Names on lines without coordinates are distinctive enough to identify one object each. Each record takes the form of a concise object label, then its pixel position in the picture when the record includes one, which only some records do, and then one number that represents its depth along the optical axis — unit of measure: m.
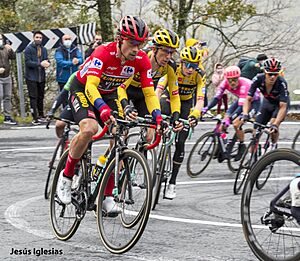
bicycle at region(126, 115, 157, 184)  9.69
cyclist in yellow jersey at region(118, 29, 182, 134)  9.84
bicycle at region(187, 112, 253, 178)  13.68
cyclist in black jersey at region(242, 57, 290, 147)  11.84
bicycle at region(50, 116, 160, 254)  7.30
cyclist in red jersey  7.88
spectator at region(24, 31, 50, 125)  19.53
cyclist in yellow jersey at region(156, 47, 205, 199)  10.91
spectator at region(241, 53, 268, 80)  19.66
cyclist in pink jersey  13.79
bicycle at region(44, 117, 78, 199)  10.61
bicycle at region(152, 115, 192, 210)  10.25
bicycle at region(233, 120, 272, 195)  11.82
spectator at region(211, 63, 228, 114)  21.23
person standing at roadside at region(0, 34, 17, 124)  19.23
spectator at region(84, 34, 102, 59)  19.46
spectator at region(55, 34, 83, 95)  19.41
